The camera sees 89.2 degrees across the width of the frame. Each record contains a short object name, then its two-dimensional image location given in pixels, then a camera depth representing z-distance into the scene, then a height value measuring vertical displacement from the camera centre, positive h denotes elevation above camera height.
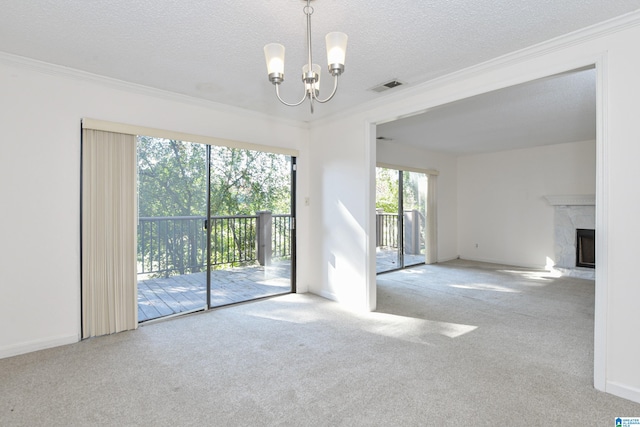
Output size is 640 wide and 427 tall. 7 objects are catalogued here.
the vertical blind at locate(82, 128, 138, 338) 2.94 -0.18
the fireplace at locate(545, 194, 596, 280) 5.71 -0.41
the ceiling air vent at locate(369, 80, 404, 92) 3.07 +1.23
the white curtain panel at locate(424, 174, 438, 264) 6.73 -0.22
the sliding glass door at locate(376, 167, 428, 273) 6.40 -0.12
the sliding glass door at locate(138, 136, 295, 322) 3.45 -0.15
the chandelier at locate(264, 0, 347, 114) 1.69 +0.83
